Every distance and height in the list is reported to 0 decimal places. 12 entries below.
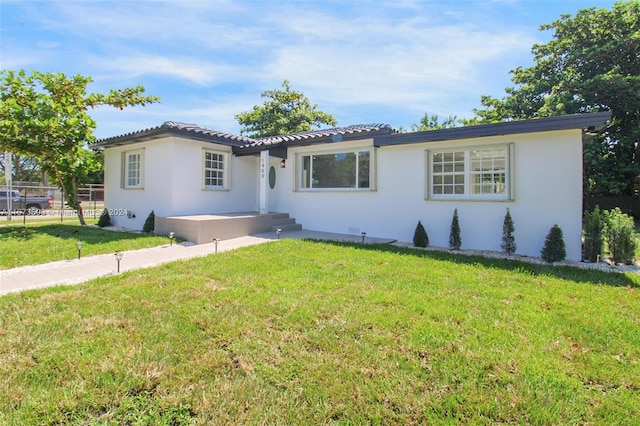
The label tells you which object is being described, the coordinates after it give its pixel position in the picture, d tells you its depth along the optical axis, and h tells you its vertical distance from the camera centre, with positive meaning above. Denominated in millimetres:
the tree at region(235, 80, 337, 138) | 27156 +7797
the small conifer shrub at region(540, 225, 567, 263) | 7133 -835
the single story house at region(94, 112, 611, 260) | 7648 +910
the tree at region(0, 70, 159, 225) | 10109 +2688
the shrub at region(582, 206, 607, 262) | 7262 -588
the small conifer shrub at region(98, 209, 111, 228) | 12508 -462
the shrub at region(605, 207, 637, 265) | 6922 -664
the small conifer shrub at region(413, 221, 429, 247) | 8812 -797
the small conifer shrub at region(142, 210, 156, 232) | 10586 -516
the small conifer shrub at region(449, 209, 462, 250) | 8357 -712
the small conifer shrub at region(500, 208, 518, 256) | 7902 -669
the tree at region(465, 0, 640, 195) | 17281 +6595
